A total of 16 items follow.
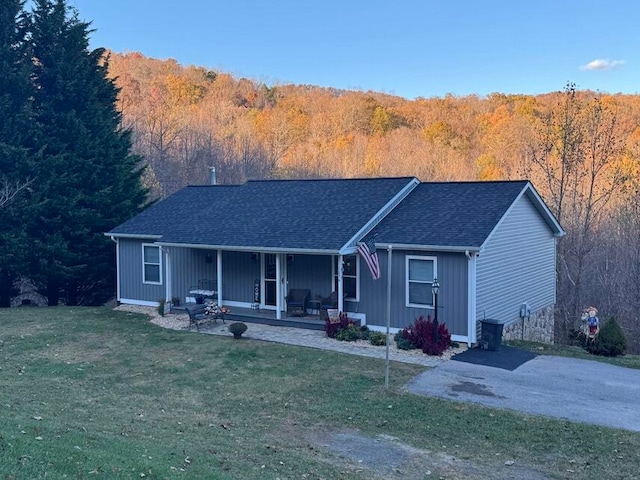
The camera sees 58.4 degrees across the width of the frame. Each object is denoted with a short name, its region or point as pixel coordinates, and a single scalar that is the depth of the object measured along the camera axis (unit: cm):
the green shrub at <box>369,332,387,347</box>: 1376
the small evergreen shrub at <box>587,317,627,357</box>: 1405
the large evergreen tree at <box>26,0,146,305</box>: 2036
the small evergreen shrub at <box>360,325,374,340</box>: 1420
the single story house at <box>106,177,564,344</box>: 1410
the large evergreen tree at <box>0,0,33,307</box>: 1972
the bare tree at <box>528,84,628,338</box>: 2308
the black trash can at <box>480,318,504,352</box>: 1335
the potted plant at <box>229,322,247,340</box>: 1420
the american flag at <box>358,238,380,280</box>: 1142
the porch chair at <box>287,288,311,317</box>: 1616
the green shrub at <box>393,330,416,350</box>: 1330
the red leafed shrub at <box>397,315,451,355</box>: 1293
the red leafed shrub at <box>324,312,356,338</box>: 1441
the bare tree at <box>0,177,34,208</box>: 1956
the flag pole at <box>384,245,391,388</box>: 1027
